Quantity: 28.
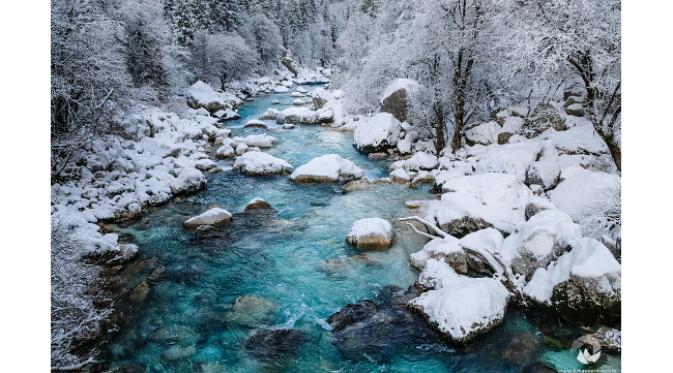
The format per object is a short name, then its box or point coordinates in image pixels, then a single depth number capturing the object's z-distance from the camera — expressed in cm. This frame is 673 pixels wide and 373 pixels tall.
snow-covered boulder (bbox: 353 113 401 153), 1609
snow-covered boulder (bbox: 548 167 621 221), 736
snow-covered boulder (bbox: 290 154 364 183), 1302
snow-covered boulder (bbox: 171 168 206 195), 1173
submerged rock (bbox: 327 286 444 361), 571
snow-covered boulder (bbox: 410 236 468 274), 734
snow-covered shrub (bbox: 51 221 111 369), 471
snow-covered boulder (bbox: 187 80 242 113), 2450
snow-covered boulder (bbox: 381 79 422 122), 1719
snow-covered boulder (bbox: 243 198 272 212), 1080
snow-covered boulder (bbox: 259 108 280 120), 2367
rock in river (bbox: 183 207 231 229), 966
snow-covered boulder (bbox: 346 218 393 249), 869
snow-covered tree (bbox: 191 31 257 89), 2905
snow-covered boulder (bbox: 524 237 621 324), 552
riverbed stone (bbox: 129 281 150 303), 682
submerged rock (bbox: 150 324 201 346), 593
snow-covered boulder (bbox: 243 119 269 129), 2132
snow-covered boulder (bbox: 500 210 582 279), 653
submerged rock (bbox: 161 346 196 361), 561
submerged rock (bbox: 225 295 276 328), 641
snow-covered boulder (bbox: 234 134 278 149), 1731
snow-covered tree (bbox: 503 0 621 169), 740
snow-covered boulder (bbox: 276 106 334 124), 2255
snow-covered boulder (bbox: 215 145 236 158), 1593
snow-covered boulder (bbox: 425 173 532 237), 845
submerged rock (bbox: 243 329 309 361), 566
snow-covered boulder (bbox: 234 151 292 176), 1366
